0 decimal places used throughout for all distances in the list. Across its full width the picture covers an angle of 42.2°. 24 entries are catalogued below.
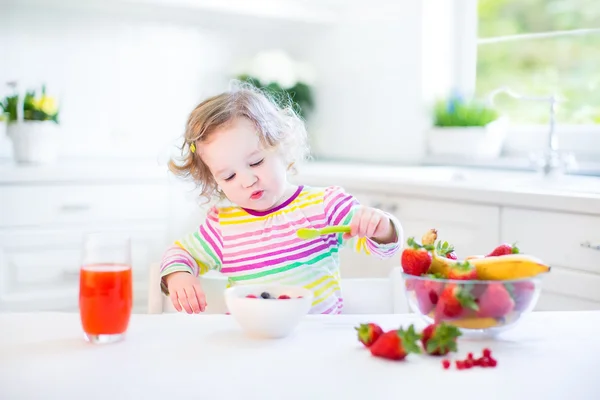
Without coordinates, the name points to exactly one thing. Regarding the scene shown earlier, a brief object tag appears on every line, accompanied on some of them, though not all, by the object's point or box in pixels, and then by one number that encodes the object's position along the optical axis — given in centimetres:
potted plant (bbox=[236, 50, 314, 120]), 333
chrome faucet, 242
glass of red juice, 96
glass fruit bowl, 91
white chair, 138
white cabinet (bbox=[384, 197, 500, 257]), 213
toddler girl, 140
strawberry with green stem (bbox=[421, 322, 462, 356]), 87
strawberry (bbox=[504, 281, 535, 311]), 92
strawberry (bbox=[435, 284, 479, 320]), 91
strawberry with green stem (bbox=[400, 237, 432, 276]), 96
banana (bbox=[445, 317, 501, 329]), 95
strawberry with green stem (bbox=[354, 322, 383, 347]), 91
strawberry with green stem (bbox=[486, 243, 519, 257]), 102
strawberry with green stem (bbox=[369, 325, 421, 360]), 85
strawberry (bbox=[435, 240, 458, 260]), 106
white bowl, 96
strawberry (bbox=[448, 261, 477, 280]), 93
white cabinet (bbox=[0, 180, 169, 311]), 261
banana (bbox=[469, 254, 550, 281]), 93
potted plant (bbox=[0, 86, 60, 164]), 274
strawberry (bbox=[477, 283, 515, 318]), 91
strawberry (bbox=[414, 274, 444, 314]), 92
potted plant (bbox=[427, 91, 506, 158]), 287
